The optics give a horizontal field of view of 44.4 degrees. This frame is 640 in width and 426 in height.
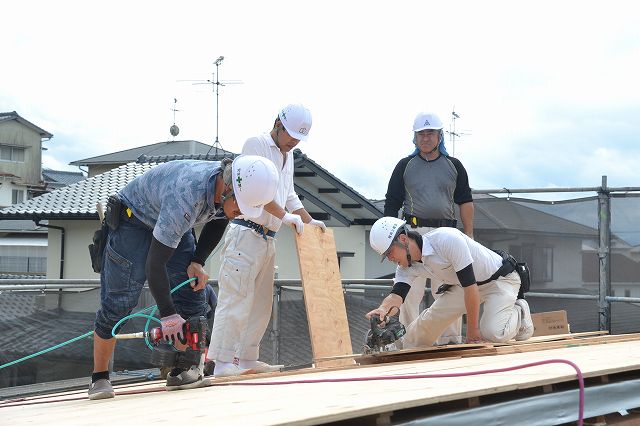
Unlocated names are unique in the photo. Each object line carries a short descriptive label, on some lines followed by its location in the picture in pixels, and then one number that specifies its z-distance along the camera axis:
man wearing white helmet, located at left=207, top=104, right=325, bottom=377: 5.07
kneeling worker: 5.29
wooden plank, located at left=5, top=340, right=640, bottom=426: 2.50
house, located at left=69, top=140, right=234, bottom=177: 29.09
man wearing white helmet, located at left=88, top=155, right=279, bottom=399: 3.70
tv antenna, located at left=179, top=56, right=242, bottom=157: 23.92
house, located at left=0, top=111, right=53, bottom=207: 40.84
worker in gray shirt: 6.29
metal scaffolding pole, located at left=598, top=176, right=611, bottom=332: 7.86
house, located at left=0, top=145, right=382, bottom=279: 21.06
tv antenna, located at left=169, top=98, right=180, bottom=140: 31.27
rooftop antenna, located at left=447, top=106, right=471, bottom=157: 19.69
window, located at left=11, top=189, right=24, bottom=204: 41.75
